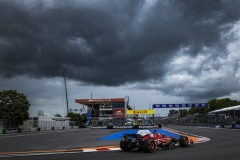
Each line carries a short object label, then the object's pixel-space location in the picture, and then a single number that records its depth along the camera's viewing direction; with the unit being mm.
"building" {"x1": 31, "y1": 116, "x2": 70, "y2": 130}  42329
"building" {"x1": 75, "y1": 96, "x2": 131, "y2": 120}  85132
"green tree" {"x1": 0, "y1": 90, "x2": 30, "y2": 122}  38653
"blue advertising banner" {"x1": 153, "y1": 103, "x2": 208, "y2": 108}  53395
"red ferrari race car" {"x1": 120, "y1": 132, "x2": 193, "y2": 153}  9989
